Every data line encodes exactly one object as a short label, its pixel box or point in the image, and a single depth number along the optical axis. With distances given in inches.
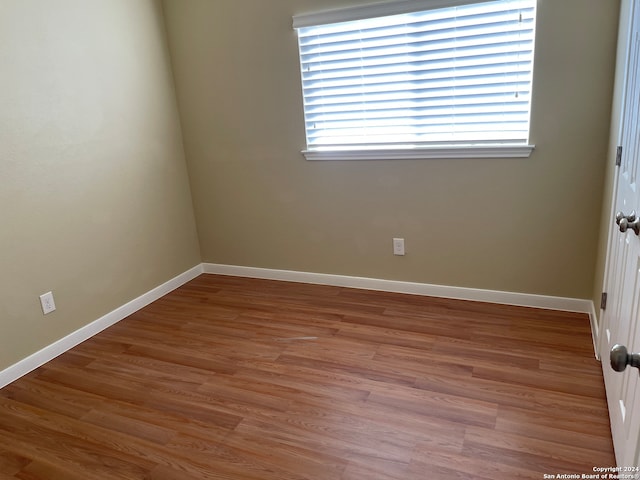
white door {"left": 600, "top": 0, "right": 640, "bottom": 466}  54.6
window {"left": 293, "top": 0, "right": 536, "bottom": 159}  99.6
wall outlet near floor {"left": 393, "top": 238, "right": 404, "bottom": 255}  121.7
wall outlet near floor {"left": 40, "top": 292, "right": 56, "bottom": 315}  101.4
